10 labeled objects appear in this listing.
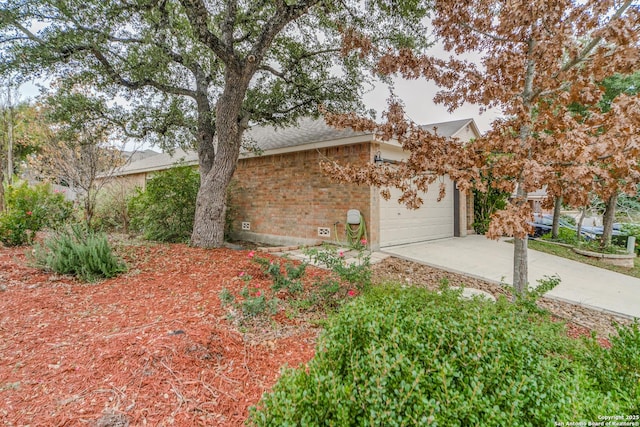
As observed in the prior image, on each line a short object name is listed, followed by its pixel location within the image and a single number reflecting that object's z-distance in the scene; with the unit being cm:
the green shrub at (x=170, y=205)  835
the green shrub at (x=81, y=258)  463
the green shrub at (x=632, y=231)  1102
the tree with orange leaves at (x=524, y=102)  279
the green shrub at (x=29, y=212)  675
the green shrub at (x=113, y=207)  972
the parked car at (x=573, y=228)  1172
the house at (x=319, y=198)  754
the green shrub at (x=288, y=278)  386
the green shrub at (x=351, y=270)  387
